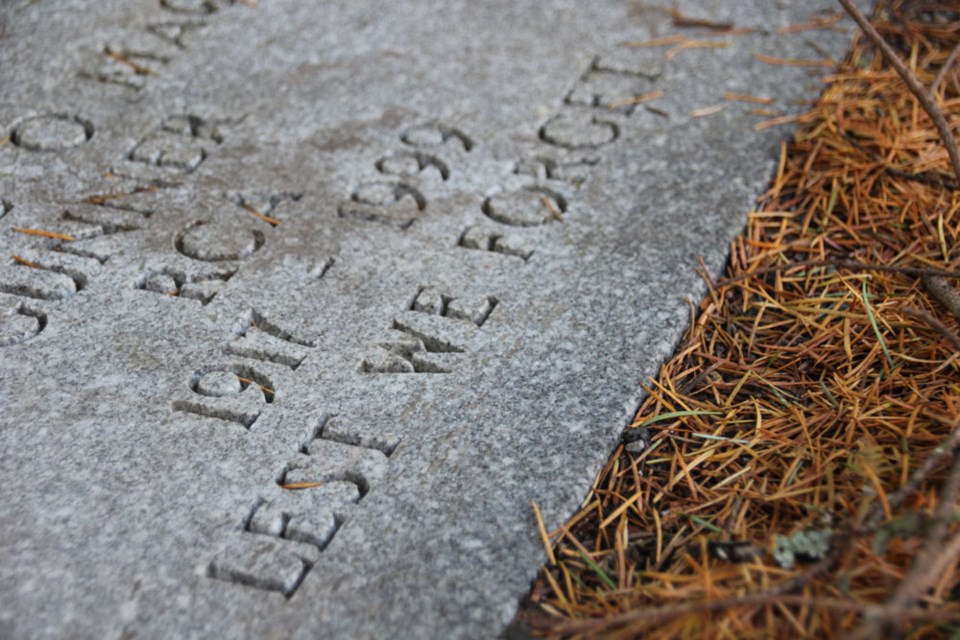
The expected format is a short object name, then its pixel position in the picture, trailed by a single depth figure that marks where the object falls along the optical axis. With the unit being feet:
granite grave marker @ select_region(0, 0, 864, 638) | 2.43
